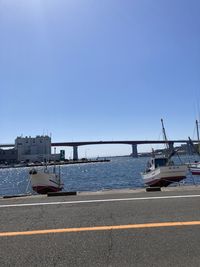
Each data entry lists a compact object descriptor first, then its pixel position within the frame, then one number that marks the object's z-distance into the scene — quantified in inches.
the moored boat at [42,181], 682.0
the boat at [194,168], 1146.4
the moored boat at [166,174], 737.4
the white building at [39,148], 3829.0
